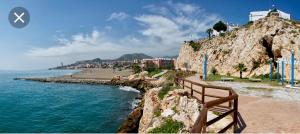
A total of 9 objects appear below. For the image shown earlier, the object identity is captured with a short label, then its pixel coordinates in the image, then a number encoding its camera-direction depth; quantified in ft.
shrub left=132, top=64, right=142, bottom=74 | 260.12
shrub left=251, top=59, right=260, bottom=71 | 113.75
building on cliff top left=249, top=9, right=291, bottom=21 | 170.41
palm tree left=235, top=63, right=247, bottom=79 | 107.35
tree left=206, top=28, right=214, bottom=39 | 212.79
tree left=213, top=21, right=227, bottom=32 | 208.28
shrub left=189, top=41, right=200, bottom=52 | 197.65
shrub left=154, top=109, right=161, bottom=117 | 41.15
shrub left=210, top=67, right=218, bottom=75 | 132.39
